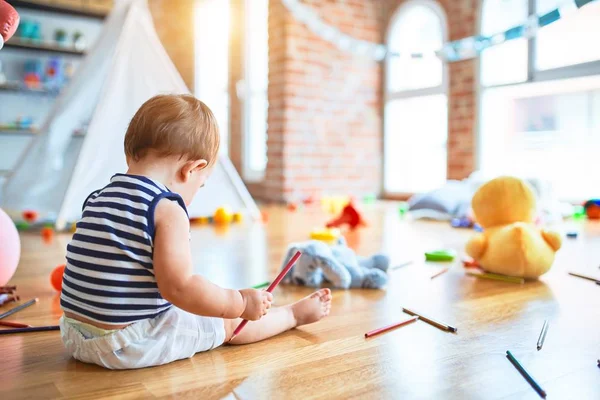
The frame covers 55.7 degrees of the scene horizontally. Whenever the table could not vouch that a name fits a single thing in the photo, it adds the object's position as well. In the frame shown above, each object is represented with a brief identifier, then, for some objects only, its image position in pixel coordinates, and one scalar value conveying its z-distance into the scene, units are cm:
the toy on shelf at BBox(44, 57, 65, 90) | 459
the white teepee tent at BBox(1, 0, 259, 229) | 235
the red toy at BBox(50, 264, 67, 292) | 132
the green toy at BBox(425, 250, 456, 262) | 175
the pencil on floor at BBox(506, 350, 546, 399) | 72
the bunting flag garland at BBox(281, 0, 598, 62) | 199
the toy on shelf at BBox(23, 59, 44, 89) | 451
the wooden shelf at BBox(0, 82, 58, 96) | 441
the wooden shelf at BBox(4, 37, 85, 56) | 445
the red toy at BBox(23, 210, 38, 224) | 256
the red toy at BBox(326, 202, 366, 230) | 258
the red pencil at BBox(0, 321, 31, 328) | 105
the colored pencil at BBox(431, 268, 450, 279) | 150
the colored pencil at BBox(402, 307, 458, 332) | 101
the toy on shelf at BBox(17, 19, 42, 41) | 447
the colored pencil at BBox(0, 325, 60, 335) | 101
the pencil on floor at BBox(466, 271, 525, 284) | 141
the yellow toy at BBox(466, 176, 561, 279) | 140
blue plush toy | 136
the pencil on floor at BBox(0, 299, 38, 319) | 112
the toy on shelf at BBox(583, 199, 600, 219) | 287
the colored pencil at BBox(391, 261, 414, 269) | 163
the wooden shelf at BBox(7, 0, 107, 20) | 452
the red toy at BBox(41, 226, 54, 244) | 218
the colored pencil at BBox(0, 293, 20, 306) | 121
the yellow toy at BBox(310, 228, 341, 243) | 216
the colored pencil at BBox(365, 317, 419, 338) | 99
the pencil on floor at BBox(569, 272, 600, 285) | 142
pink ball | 122
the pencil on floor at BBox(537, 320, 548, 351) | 91
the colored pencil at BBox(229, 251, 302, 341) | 91
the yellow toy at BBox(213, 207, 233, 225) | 273
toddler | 78
